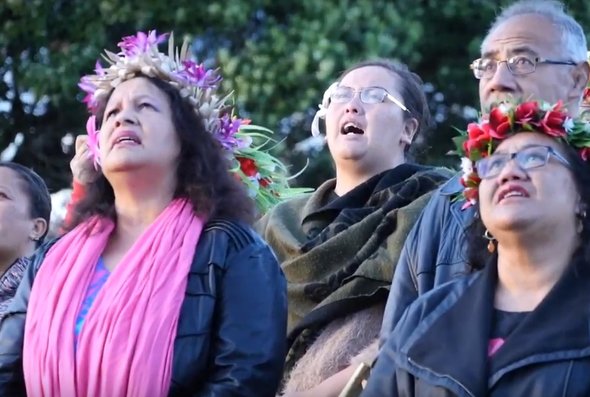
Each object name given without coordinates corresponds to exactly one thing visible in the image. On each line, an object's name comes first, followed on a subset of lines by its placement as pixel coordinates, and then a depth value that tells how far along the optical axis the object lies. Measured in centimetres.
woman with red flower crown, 688
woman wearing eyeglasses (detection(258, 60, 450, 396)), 928
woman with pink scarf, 800
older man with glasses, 840
